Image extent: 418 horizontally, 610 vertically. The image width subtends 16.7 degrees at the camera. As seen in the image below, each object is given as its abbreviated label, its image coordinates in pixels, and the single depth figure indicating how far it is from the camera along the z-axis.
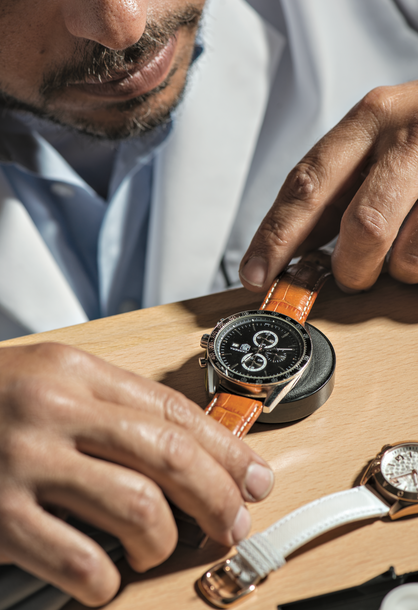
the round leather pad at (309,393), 0.57
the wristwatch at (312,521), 0.53
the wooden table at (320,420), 0.53
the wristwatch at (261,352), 0.57
